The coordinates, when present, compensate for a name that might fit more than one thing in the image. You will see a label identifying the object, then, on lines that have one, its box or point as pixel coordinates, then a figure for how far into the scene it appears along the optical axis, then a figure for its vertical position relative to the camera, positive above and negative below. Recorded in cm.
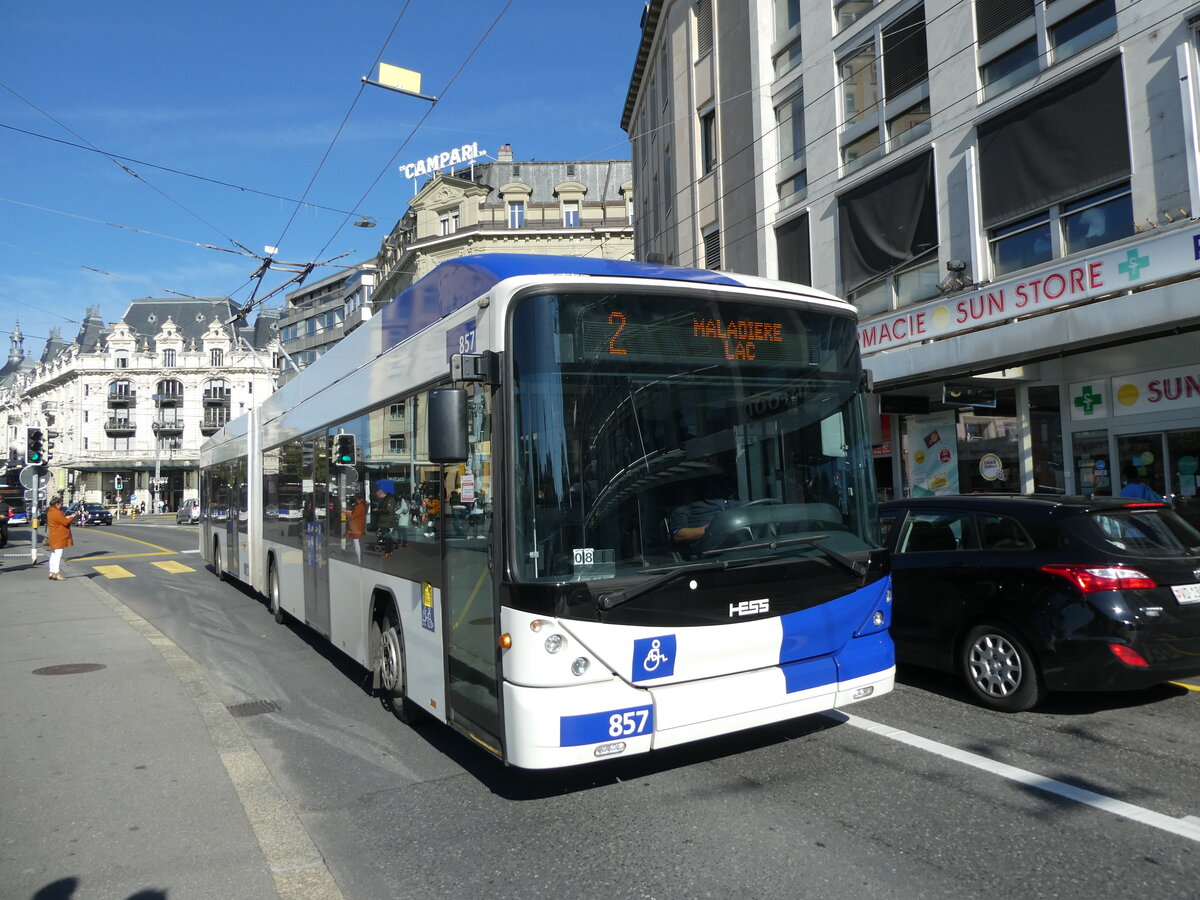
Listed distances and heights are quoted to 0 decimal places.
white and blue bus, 443 -13
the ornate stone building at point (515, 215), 5034 +1566
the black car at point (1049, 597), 580 -86
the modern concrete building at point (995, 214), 1221 +432
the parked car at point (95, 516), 5800 -37
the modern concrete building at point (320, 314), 7310 +1612
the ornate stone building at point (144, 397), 8488 +1063
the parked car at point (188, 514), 5319 -44
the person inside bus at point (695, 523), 470 -20
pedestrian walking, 1770 -51
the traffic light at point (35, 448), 2295 +163
